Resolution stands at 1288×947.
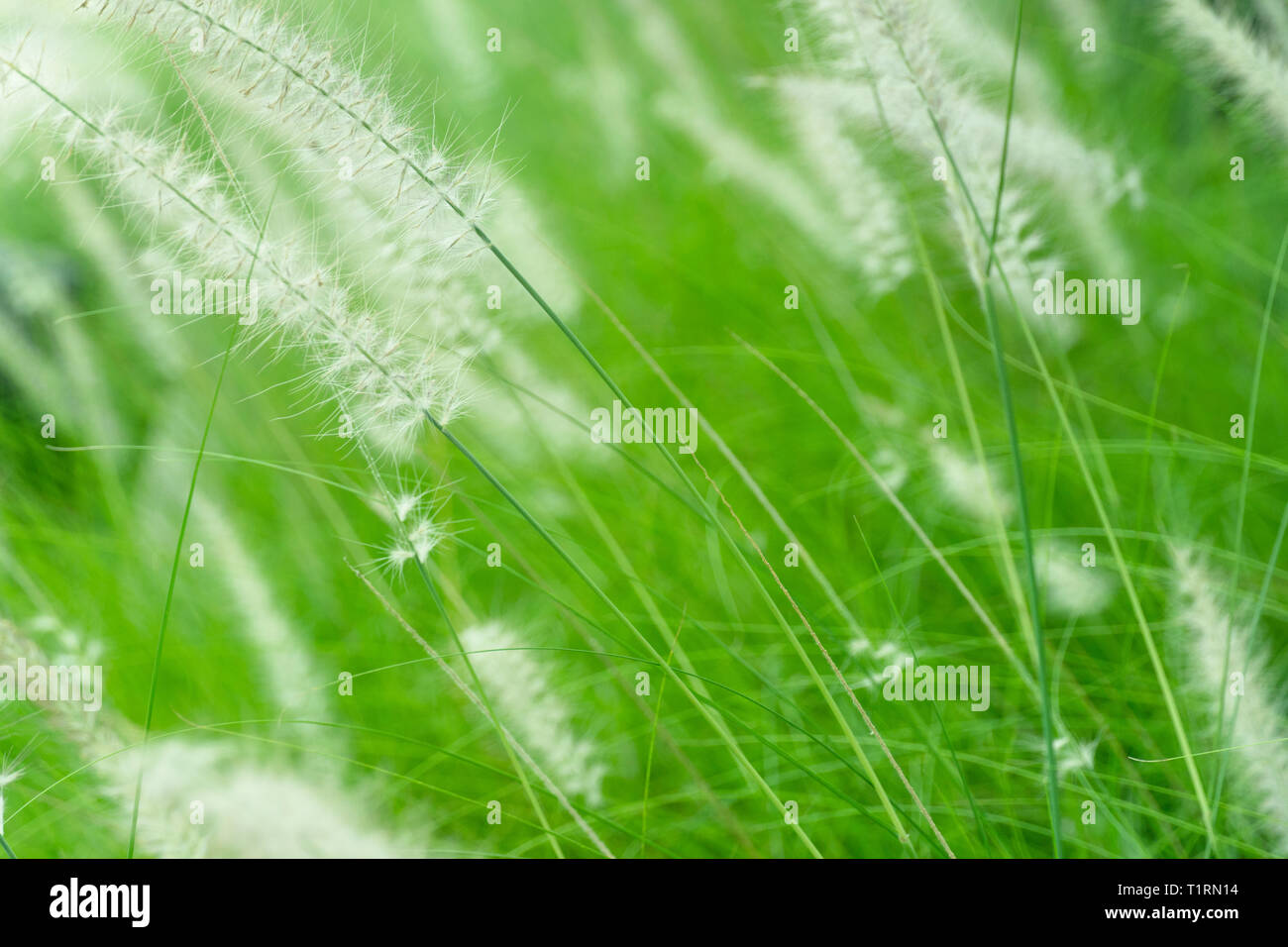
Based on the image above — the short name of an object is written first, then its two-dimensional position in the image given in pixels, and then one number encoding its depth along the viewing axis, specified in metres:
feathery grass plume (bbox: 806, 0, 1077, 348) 0.96
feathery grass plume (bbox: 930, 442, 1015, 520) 1.06
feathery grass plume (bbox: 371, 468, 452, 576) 0.94
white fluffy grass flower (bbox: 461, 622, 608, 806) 1.00
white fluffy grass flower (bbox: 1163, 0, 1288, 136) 1.04
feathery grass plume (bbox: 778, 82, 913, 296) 1.08
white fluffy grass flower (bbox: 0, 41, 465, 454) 0.93
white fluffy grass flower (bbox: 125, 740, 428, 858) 0.98
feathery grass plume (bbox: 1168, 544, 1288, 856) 0.99
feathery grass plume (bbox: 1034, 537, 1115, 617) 1.05
